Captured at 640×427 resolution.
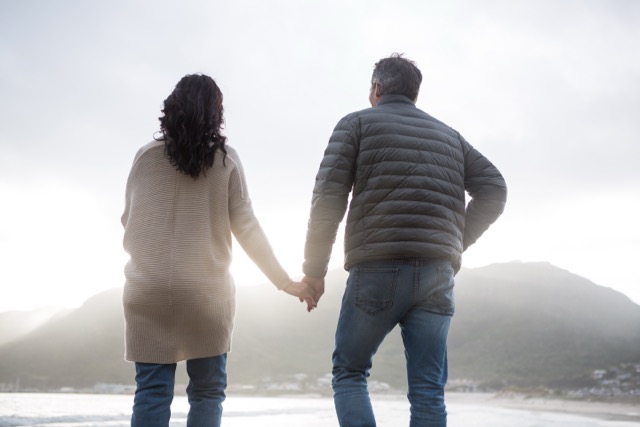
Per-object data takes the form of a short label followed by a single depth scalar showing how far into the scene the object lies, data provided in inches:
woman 99.3
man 103.0
